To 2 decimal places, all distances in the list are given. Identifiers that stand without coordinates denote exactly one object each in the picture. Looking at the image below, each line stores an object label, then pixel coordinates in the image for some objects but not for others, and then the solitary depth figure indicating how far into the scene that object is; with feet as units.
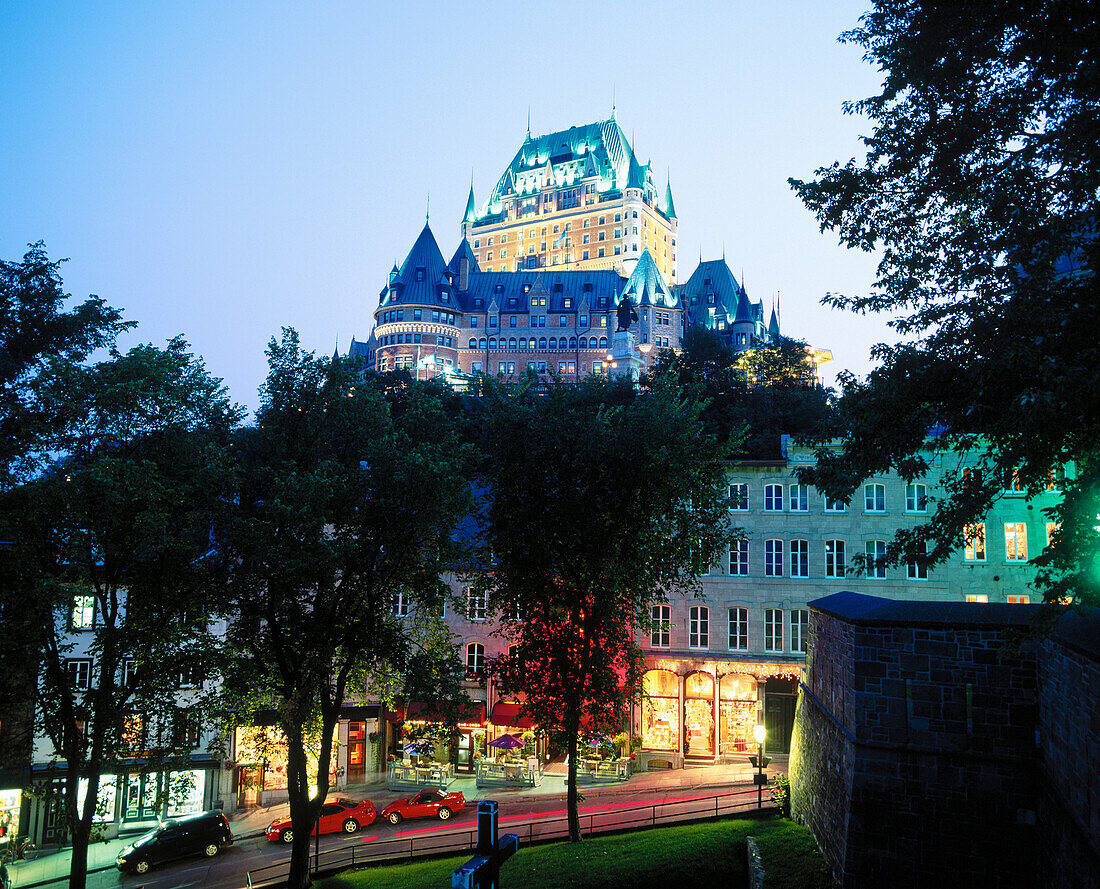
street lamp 75.68
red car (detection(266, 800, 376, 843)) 91.81
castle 417.49
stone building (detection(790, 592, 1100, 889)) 40.45
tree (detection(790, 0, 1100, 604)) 34.09
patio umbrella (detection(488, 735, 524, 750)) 108.78
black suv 85.46
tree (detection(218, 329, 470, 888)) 62.69
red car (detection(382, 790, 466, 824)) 95.86
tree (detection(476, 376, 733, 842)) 74.49
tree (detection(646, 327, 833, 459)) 194.70
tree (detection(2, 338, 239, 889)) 56.80
